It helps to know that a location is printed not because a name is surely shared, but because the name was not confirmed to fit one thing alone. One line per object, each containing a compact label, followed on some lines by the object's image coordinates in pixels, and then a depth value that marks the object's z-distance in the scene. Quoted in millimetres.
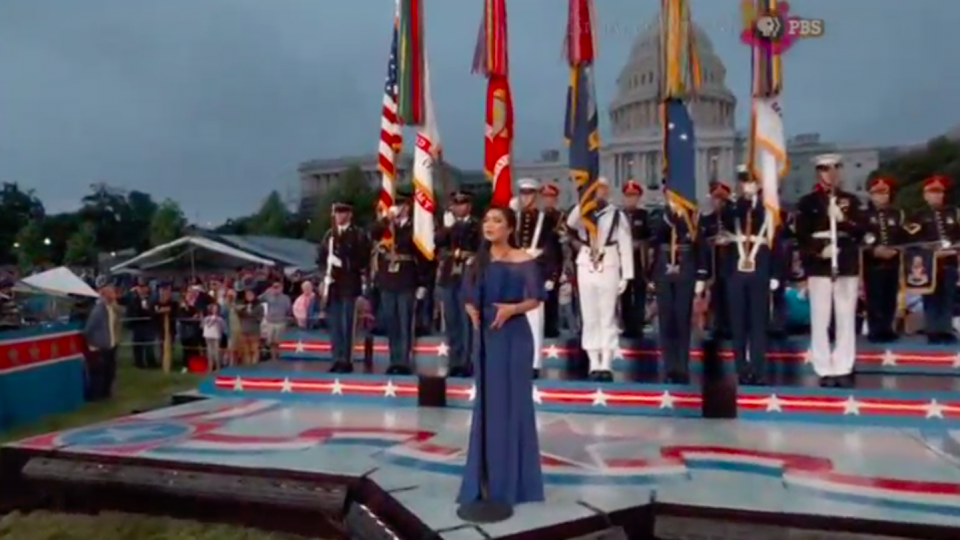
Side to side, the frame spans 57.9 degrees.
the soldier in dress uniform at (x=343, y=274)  8531
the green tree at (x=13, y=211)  54312
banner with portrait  8219
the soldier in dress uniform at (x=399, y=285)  8438
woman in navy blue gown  4512
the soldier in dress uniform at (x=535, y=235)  8031
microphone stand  4387
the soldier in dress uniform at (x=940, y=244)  8203
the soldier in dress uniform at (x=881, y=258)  7785
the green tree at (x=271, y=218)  60188
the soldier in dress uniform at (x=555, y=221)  8148
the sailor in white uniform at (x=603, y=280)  7734
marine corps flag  9164
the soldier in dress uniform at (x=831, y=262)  7066
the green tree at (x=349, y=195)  45650
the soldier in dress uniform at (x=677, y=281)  7445
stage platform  4414
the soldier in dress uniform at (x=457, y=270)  8227
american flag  10719
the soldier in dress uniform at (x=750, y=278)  7246
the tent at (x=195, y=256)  22281
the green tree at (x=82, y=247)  48000
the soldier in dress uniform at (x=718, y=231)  7508
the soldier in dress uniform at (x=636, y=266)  8250
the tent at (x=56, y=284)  14539
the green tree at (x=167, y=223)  49781
